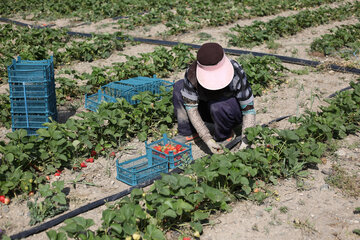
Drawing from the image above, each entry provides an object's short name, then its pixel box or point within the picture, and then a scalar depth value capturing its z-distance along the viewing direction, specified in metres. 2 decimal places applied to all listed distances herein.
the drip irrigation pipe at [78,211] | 3.13
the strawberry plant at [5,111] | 4.99
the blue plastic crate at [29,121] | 4.68
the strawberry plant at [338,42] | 7.90
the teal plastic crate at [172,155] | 4.04
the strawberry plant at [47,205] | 3.34
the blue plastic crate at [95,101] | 5.49
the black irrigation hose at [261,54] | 6.83
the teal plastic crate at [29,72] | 4.59
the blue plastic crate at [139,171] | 3.84
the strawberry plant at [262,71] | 6.12
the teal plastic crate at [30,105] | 4.64
